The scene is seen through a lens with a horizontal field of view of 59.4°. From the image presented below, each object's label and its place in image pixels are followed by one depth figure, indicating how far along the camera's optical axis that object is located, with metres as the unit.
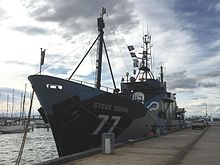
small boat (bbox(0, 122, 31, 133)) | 42.51
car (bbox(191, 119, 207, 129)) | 28.54
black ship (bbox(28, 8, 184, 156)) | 10.06
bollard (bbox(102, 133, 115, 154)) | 8.13
